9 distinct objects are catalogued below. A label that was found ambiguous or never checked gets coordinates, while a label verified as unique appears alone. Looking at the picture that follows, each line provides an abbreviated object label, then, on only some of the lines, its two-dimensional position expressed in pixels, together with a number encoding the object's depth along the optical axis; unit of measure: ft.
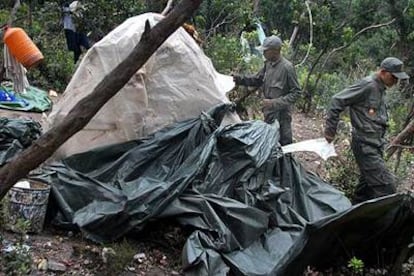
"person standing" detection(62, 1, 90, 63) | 32.07
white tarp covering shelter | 17.04
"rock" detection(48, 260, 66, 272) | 13.12
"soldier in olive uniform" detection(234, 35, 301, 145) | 20.12
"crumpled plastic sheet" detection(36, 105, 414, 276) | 12.79
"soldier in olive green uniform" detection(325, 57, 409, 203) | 17.53
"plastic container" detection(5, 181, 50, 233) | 14.17
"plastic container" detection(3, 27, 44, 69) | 11.75
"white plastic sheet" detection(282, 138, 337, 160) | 17.04
